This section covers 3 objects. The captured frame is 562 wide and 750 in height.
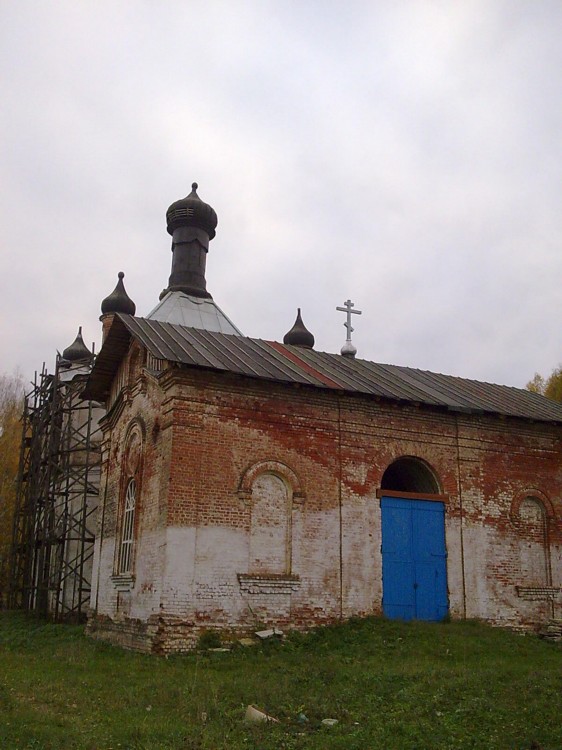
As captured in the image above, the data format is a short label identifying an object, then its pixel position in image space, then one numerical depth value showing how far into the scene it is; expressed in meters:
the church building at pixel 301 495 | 11.97
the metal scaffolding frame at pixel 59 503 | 20.73
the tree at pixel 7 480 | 29.39
